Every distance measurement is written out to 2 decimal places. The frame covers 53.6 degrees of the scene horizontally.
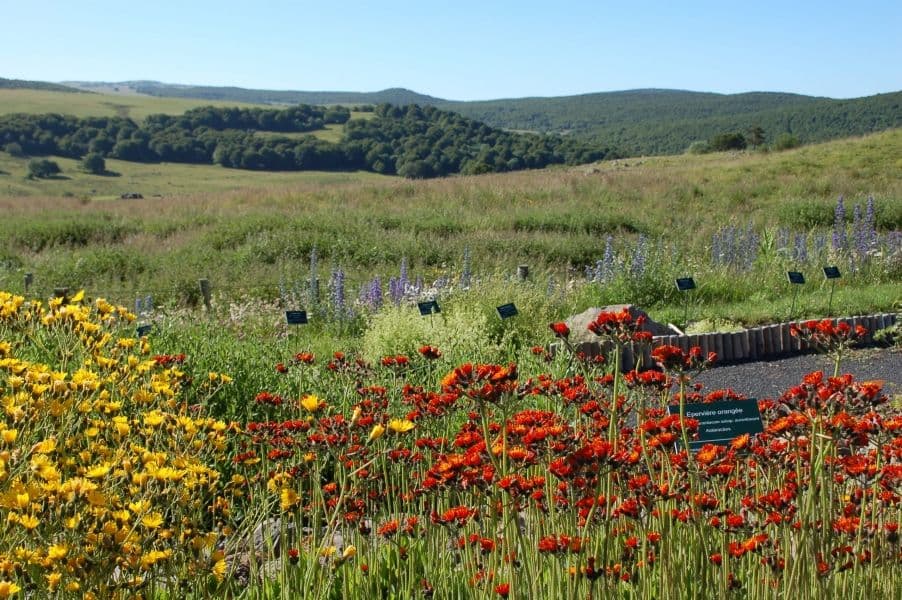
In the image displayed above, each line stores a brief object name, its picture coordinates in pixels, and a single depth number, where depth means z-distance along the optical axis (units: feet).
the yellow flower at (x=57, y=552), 6.48
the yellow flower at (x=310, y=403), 7.97
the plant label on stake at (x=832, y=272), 28.63
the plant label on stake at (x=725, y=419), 11.52
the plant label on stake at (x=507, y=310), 20.71
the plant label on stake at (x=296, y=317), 20.17
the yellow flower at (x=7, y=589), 5.81
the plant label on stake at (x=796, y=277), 28.66
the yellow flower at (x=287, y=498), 8.20
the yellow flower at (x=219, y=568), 7.85
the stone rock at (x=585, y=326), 27.09
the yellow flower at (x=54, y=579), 6.79
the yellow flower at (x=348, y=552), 7.55
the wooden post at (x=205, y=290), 34.37
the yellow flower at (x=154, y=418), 8.63
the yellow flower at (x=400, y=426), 8.45
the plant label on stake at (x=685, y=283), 26.76
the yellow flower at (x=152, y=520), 7.20
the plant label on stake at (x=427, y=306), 23.45
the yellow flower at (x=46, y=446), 7.59
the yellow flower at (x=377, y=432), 7.71
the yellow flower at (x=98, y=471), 7.14
